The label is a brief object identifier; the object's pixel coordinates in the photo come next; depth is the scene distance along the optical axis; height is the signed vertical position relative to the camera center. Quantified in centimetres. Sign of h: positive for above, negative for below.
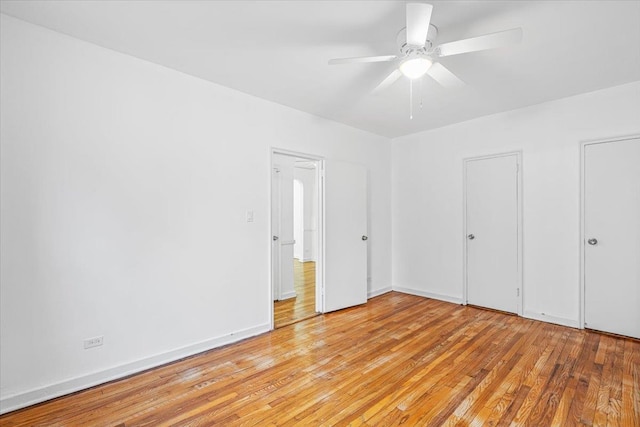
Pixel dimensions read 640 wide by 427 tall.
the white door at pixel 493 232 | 376 -26
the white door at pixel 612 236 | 299 -25
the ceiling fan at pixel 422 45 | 165 +109
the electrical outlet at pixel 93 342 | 220 -96
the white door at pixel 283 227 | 450 -21
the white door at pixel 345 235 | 396 -30
